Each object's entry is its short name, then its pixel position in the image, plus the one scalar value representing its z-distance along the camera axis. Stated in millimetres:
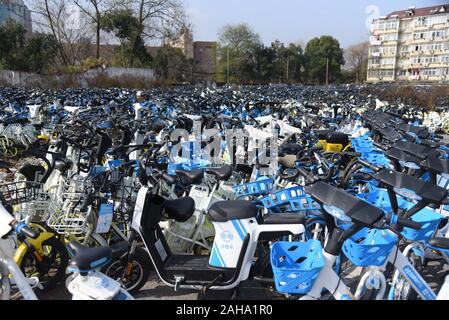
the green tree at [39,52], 24281
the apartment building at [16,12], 28678
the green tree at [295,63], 51681
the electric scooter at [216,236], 2533
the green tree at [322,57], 53719
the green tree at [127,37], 29781
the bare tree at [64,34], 28125
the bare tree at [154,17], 28781
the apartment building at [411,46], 56094
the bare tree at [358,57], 63662
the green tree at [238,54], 46125
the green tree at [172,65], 34938
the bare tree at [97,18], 28859
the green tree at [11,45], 23500
